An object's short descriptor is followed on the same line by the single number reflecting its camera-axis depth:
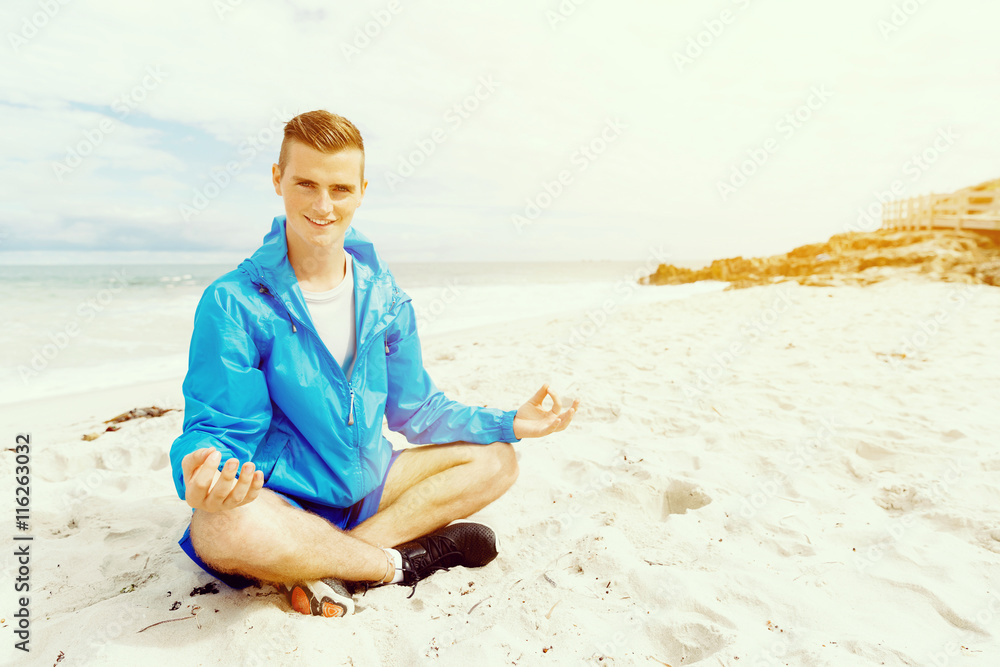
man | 1.78
